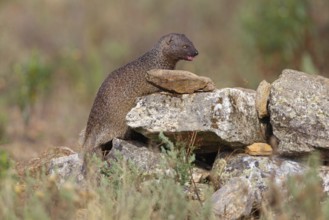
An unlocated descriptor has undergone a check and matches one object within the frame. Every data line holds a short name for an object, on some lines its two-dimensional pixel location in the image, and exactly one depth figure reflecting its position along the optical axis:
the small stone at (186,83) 13.84
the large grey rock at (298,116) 13.14
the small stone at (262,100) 13.71
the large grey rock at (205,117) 13.37
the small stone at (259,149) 13.74
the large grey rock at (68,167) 13.39
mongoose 14.44
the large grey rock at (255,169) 13.06
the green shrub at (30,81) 23.06
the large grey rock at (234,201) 12.00
